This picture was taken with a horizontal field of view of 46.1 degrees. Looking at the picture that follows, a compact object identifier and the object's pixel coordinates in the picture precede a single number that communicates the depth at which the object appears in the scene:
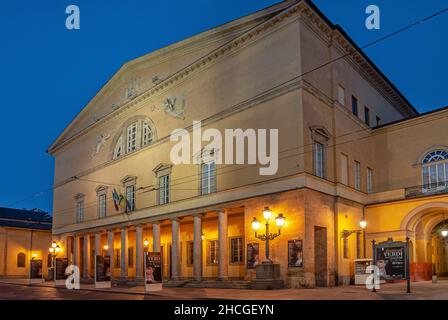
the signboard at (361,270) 28.58
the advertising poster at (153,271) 26.38
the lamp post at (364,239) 33.24
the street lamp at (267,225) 27.36
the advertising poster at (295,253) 27.62
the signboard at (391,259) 22.03
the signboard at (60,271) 40.48
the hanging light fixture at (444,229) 30.66
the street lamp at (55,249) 47.20
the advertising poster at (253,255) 30.09
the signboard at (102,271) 32.53
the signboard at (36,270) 45.97
